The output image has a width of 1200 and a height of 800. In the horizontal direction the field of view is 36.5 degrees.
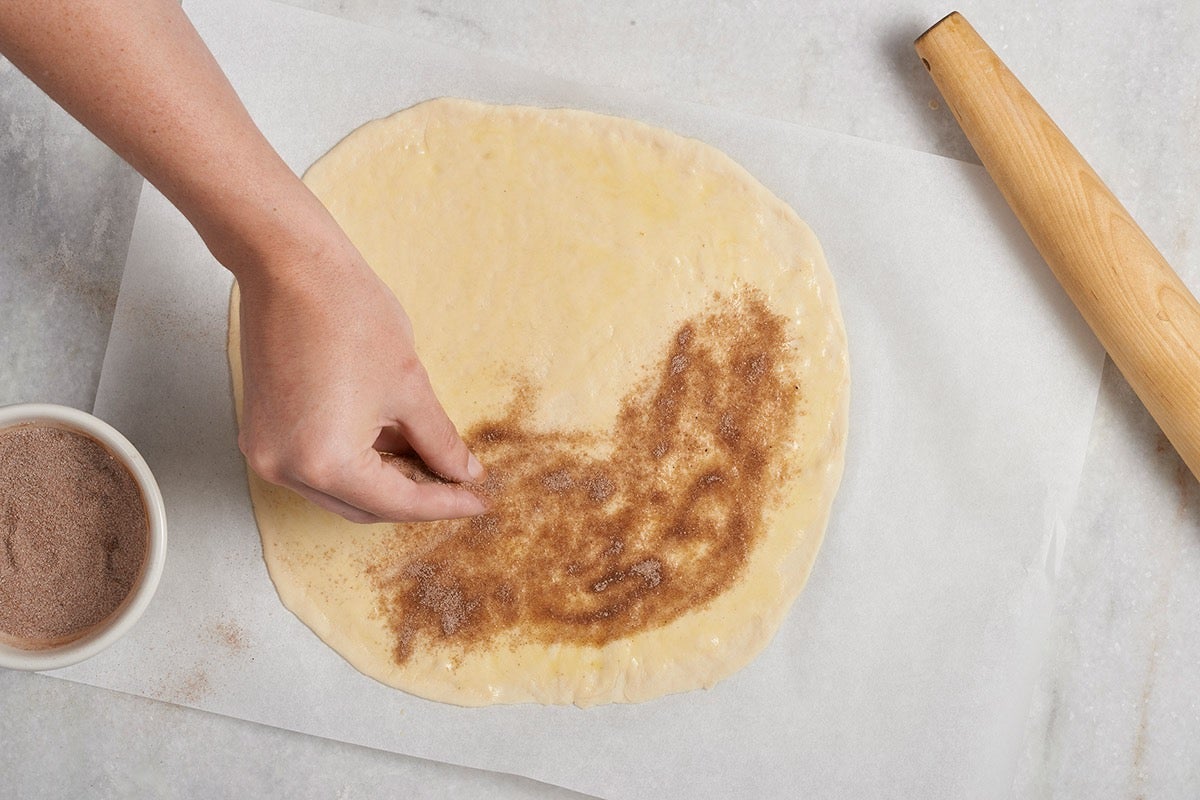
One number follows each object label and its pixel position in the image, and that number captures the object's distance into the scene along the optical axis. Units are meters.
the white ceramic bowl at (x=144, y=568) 0.81
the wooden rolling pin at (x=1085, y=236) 0.85
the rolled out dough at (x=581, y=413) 0.86
